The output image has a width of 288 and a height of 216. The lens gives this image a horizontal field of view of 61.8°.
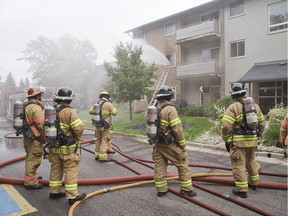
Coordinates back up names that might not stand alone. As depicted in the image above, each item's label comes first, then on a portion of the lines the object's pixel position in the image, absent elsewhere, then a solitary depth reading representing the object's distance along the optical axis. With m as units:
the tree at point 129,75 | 12.90
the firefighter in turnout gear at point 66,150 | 3.62
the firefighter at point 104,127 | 6.05
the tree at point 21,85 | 73.88
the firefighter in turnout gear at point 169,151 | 3.84
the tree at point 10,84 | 69.10
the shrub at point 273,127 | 7.41
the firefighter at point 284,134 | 4.73
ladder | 18.98
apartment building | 13.68
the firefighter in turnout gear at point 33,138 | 4.16
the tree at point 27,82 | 81.82
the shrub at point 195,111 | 14.91
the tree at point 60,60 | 34.94
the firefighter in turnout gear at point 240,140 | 3.85
